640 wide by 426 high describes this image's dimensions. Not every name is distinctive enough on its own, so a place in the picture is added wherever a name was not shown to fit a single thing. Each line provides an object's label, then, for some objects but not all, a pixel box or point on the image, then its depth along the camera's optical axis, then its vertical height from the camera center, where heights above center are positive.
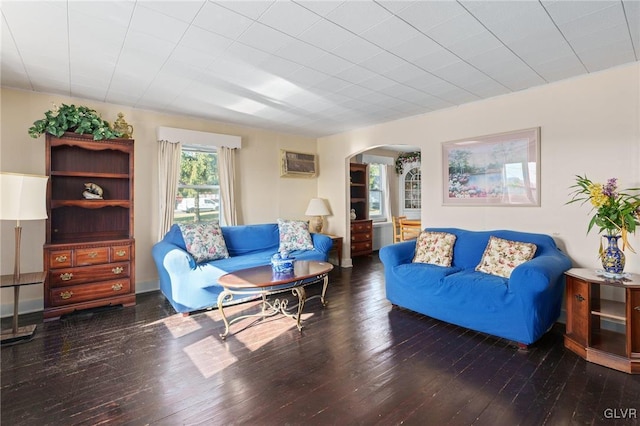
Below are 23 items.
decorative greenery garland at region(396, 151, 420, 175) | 7.44 +1.38
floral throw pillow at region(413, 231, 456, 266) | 3.51 -0.41
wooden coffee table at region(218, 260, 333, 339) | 2.76 -0.63
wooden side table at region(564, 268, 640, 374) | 2.21 -0.83
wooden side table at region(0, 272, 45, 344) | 2.70 -0.93
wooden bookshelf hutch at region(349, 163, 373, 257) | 6.38 +0.05
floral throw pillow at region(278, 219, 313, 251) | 4.63 -0.33
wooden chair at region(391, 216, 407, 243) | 6.43 -0.34
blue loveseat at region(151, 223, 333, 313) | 3.34 -0.58
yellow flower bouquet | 2.40 +0.02
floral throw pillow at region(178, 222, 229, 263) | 3.84 -0.35
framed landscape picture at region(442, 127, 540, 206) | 3.36 +0.53
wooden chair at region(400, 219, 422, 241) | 5.77 -0.28
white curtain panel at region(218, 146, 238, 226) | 4.80 +0.48
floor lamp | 2.68 +0.10
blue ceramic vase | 2.44 -0.36
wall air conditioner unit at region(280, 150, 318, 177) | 5.51 +0.94
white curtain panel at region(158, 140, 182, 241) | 4.27 +0.48
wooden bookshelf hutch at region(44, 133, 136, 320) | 3.27 -0.15
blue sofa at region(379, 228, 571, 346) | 2.50 -0.69
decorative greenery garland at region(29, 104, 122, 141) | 3.25 +1.02
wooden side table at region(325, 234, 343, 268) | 5.53 -0.59
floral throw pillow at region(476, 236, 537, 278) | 2.96 -0.42
